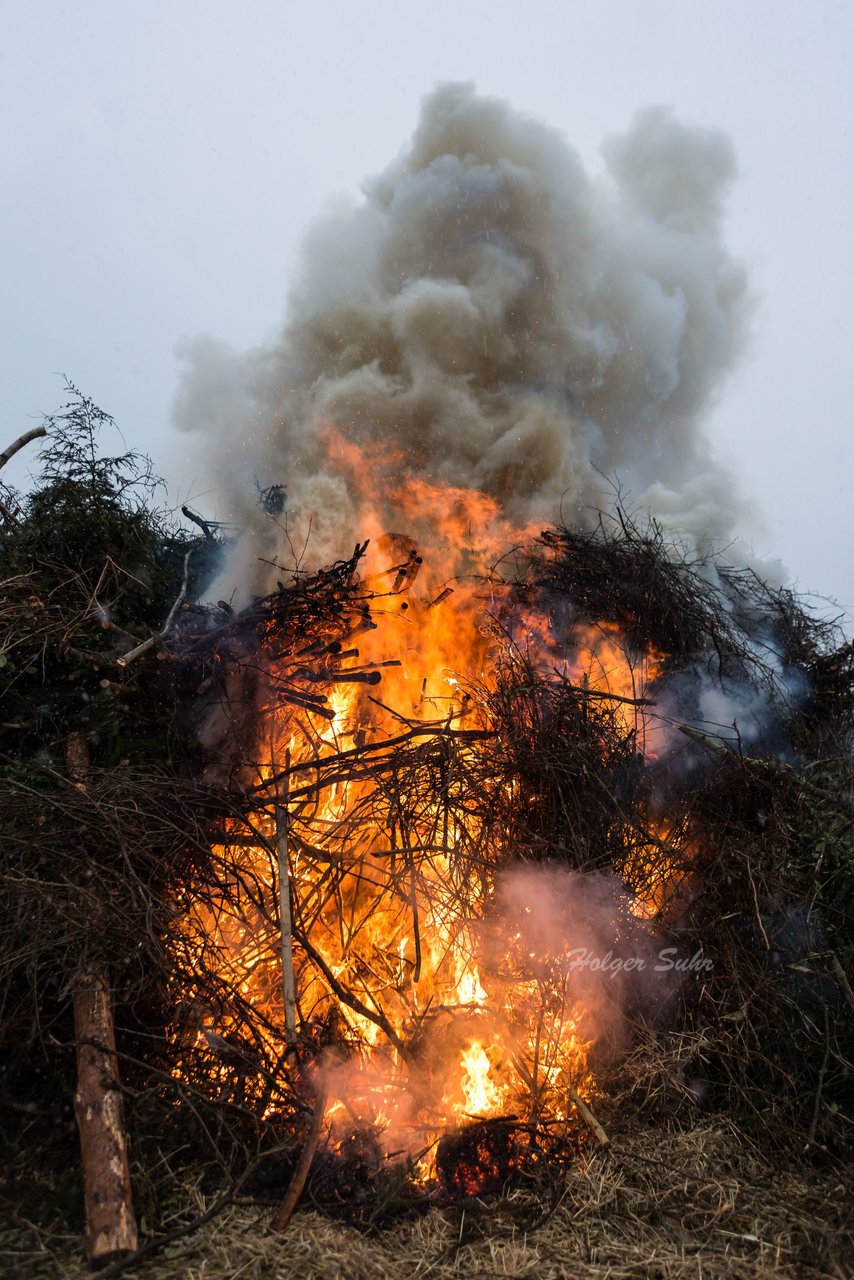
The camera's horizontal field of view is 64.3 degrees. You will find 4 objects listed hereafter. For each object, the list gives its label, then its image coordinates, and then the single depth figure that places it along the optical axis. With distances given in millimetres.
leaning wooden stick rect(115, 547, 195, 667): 5410
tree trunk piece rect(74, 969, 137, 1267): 3174
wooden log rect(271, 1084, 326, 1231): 3393
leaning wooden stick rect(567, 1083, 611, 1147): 4023
